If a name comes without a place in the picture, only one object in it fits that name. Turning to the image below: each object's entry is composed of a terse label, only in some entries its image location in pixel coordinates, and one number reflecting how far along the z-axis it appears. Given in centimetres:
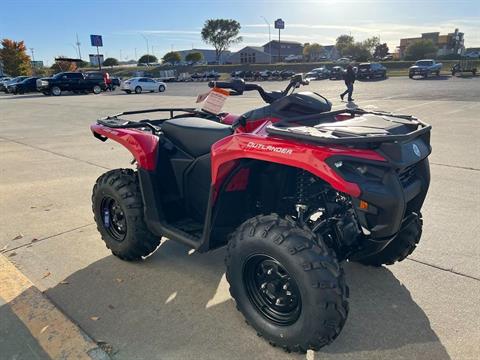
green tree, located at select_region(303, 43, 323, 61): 11984
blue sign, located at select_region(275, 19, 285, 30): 8188
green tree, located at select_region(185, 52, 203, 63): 10462
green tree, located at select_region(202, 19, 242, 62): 10919
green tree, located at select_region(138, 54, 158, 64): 11402
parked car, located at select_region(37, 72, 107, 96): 3011
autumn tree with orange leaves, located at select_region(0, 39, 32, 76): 5731
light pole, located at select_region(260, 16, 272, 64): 12624
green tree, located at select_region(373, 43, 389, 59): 9614
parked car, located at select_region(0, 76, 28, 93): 3506
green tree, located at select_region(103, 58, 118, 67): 10625
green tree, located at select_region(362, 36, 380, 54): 10165
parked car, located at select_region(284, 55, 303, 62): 10400
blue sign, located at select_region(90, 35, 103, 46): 5916
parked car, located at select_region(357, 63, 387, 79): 3688
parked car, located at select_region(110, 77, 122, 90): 3609
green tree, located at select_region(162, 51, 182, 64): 10419
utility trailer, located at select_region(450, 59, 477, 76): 3640
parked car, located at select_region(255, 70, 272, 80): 4642
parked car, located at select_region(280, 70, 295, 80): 4500
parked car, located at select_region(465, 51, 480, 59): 6816
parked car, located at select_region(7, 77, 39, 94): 3372
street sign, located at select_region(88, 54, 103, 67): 7788
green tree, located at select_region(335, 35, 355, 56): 10332
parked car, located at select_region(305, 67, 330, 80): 4209
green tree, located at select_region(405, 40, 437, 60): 7193
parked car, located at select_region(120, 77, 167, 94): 3141
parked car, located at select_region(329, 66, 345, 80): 4107
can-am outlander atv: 205
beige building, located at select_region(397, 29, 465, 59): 8349
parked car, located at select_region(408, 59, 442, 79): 3562
